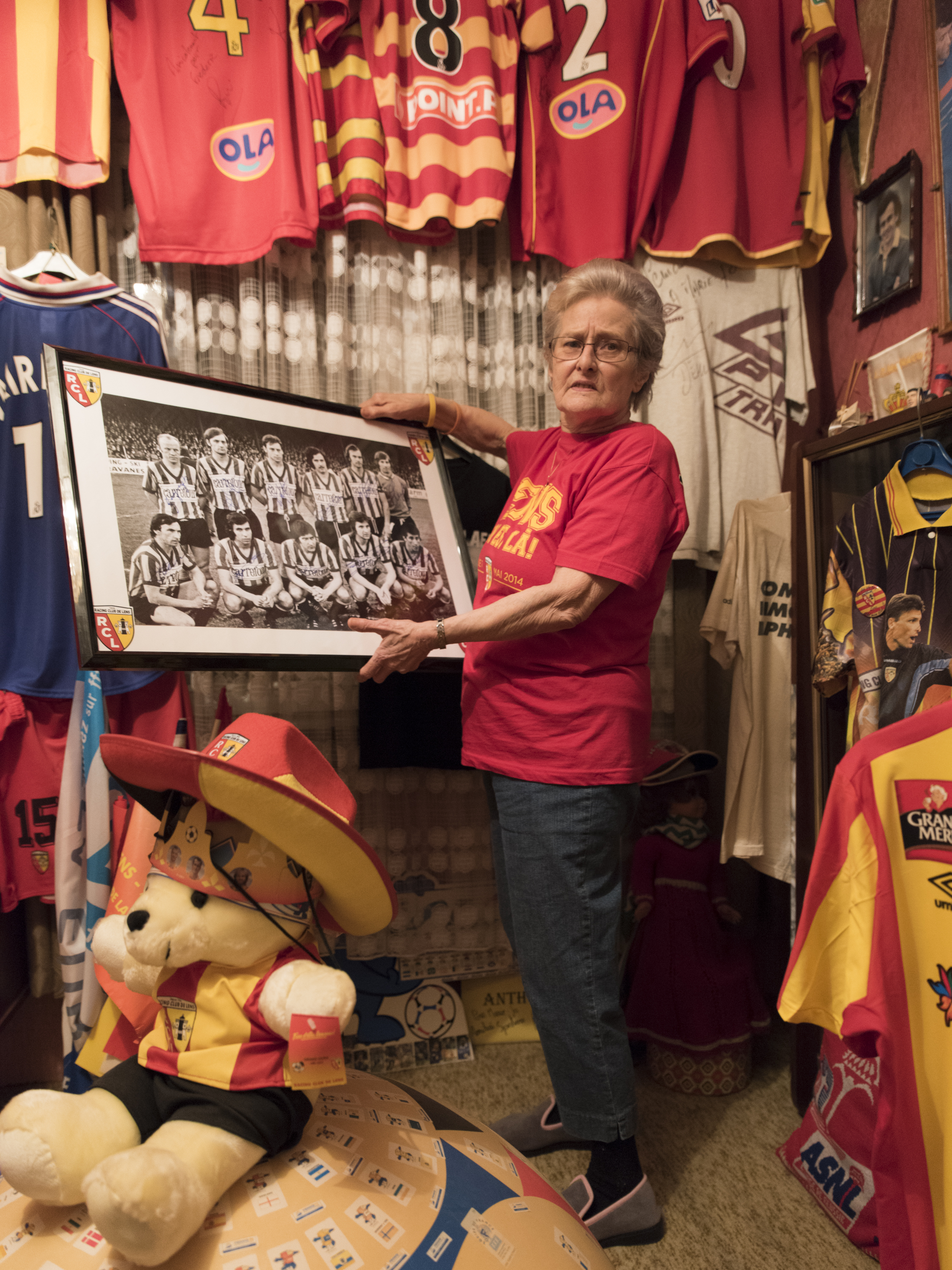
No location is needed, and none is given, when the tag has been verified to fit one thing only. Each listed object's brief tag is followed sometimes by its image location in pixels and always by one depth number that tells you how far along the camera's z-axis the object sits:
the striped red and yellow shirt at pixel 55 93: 1.53
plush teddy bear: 0.77
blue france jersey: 1.41
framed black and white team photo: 1.16
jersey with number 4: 1.60
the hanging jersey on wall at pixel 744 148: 1.80
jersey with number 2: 1.76
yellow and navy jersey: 1.23
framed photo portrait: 1.75
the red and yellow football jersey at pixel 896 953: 0.95
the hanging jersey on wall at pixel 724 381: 1.88
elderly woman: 1.19
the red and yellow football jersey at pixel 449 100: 1.71
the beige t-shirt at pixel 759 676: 1.69
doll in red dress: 1.66
